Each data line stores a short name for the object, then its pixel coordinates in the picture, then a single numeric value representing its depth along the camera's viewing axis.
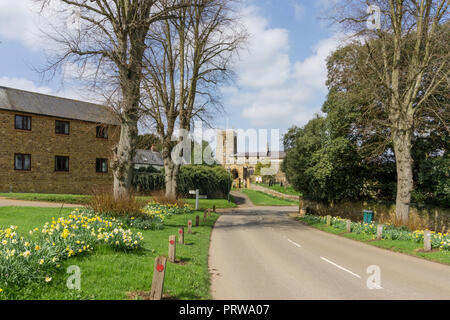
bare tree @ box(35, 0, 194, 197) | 14.05
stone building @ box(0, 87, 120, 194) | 26.70
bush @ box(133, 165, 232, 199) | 38.12
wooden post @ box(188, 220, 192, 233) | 14.58
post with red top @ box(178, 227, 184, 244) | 11.47
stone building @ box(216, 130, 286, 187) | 76.50
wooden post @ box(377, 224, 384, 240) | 14.18
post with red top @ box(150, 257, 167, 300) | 5.43
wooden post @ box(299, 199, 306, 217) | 29.31
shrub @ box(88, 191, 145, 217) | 12.80
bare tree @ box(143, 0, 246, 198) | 22.64
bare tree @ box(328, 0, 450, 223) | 16.62
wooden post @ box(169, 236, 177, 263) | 8.43
